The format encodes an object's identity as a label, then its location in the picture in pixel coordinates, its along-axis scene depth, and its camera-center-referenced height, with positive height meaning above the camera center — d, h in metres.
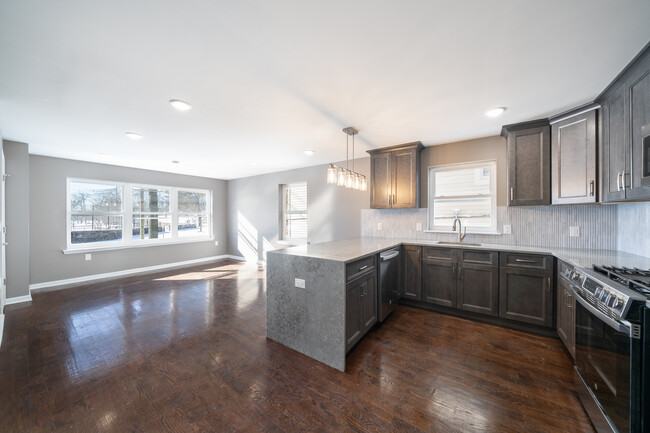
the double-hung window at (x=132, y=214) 4.77 +0.02
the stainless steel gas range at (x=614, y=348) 1.12 -0.73
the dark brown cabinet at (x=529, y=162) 2.73 +0.61
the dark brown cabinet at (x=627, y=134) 1.66 +0.64
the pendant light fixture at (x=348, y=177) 2.71 +0.44
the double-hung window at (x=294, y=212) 5.67 +0.05
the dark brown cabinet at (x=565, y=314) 2.01 -0.92
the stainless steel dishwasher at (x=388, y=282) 2.77 -0.86
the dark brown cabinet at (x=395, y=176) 3.62 +0.60
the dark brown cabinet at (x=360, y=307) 2.13 -0.92
